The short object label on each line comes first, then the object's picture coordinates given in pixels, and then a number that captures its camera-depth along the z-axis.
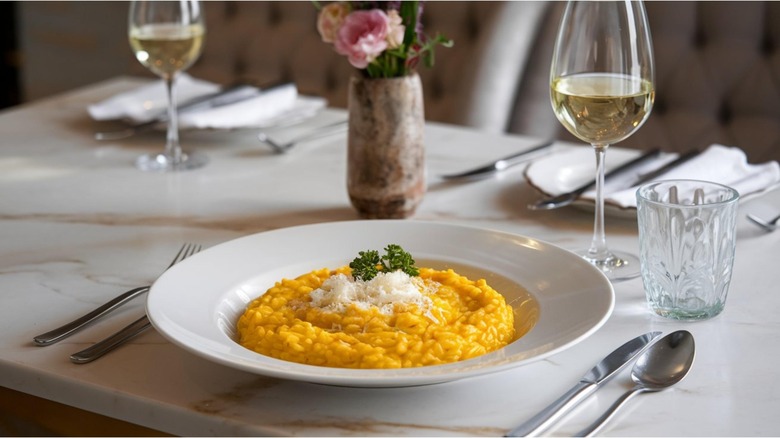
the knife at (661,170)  1.35
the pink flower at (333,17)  1.21
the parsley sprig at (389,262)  0.92
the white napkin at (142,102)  1.78
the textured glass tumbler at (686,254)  0.95
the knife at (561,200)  1.28
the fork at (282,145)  1.65
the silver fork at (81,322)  0.92
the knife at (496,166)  1.48
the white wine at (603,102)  1.04
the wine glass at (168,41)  1.53
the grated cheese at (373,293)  0.87
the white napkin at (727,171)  1.32
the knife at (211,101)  1.72
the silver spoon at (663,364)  0.82
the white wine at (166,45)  1.53
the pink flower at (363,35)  1.18
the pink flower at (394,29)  1.19
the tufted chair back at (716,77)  2.21
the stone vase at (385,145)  1.26
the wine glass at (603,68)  1.03
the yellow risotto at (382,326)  0.80
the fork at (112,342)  0.88
